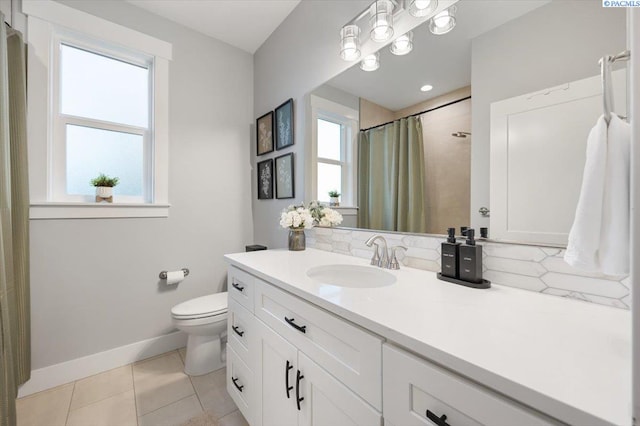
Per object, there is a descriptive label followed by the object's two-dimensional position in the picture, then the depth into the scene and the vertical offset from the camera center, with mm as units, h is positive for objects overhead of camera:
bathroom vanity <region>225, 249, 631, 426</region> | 417 -283
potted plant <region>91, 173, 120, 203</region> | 1832 +182
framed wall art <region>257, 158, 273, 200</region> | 2262 +292
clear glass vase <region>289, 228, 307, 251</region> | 1735 -189
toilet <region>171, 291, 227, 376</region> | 1693 -796
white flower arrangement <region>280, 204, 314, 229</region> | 1676 -55
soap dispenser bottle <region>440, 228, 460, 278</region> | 953 -176
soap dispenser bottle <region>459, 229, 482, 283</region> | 895 -182
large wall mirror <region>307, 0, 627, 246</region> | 776 +350
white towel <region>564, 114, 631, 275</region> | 500 +12
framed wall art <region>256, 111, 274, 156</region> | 2248 +704
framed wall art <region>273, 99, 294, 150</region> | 1986 +692
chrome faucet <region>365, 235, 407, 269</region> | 1169 -212
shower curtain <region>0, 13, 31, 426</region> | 1295 +95
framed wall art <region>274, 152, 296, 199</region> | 1996 +281
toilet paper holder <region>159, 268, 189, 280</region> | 2040 -497
